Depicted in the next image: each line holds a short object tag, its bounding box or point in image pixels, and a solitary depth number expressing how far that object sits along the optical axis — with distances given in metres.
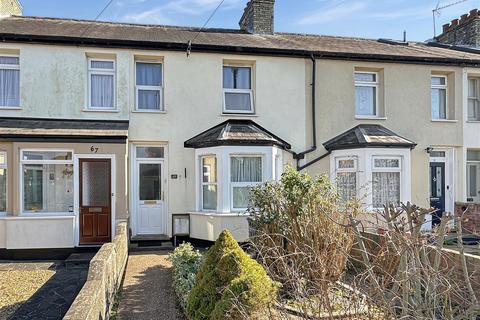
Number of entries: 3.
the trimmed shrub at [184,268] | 6.16
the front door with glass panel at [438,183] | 13.27
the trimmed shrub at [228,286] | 4.18
